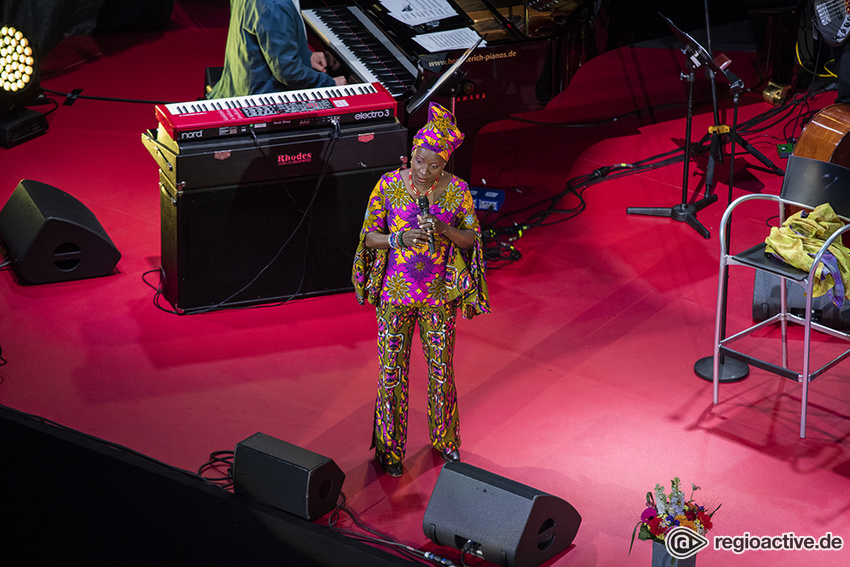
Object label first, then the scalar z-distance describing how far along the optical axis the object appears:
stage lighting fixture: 15.78
